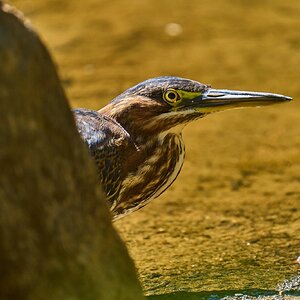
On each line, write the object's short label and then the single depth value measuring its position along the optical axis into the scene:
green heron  11.25
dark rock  6.76
